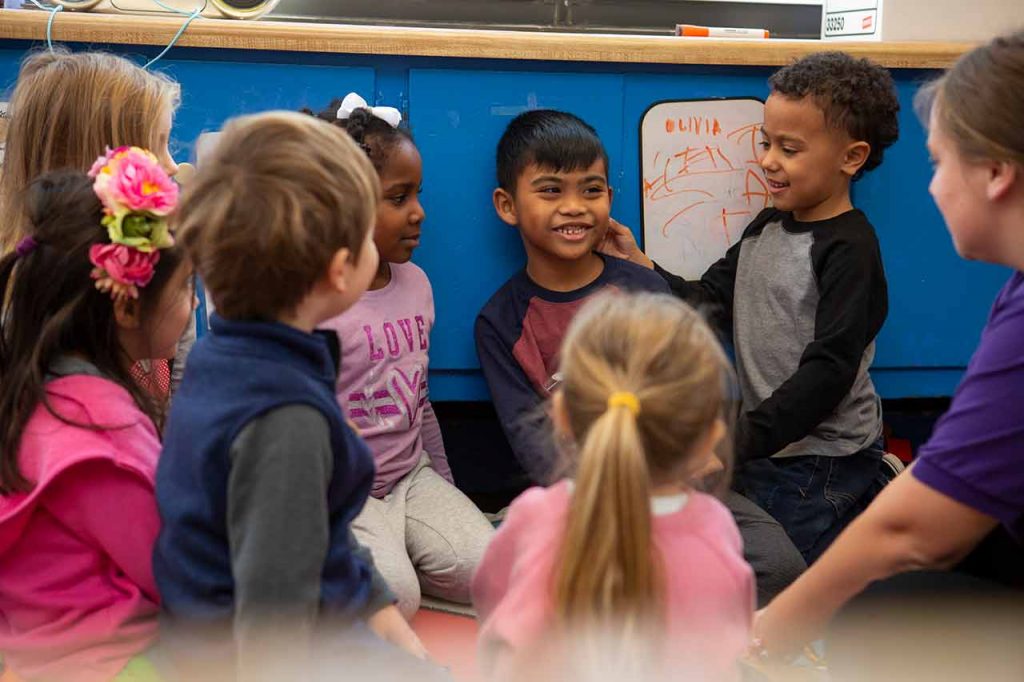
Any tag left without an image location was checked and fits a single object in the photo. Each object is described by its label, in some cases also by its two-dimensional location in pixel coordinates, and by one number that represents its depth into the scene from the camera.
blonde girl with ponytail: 2.28
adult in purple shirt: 2.45
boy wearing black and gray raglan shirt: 3.02
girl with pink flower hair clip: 2.49
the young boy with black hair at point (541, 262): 3.03
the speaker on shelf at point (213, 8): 3.06
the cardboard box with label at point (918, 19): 3.25
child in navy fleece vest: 2.39
